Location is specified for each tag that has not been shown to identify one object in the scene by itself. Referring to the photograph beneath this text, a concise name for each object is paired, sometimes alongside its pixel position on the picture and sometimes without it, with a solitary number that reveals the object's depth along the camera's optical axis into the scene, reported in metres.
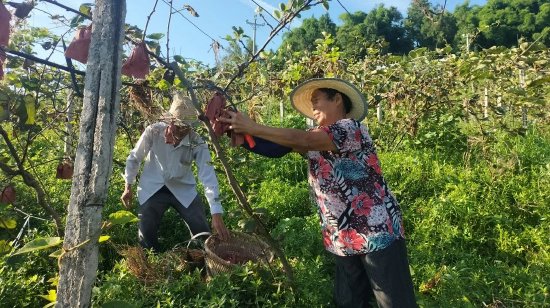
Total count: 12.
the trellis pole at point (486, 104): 4.79
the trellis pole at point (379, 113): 5.53
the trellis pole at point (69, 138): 4.29
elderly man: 3.08
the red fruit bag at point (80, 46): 1.38
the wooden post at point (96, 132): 1.12
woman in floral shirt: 1.86
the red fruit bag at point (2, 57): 1.39
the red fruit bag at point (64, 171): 2.41
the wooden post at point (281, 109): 7.22
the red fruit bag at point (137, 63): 1.55
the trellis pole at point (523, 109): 5.13
